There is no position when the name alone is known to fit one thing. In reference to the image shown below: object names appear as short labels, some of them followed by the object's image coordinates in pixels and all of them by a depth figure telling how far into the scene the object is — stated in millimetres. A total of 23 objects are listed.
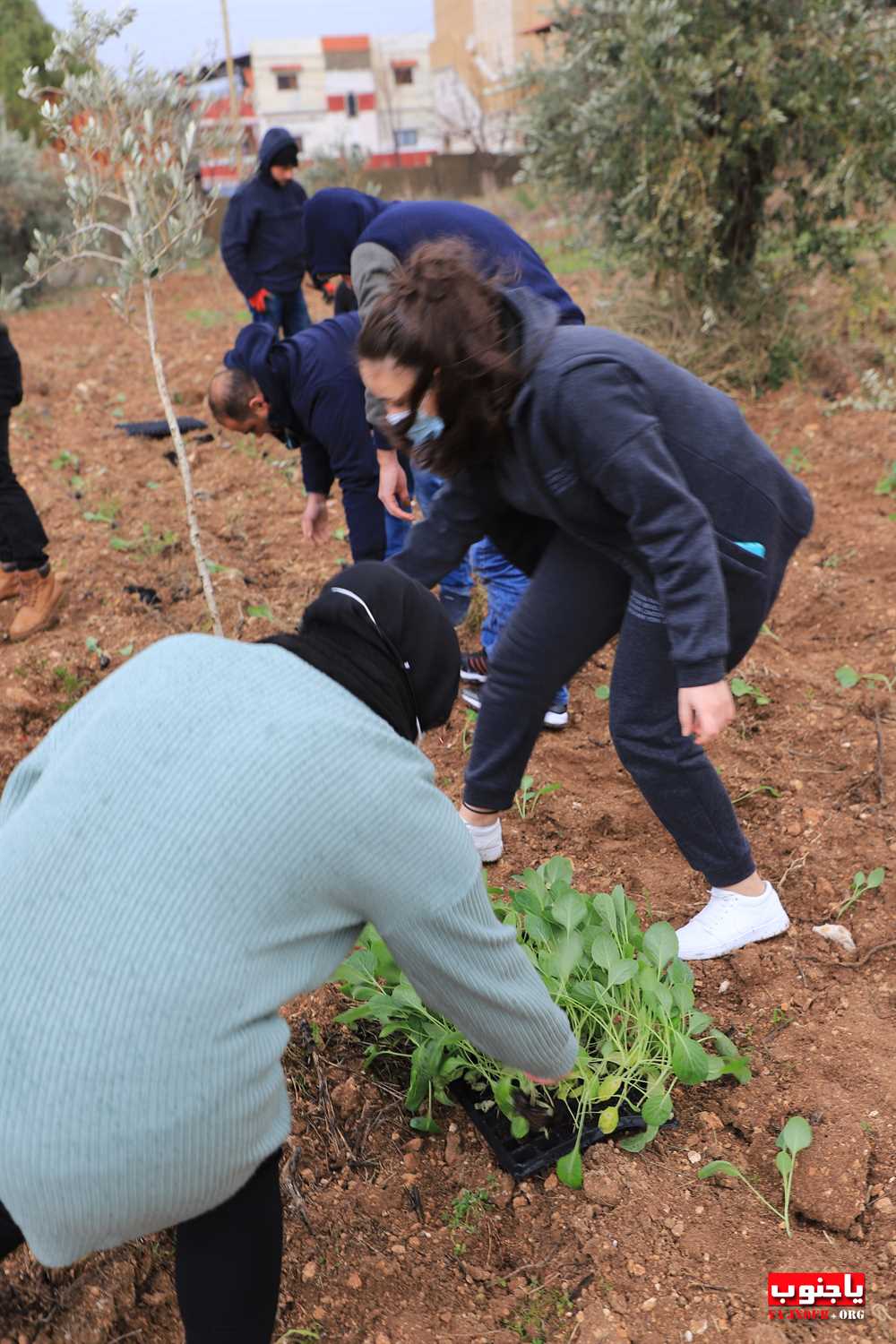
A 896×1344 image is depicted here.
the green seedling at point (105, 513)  5512
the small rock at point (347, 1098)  2168
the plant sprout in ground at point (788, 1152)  1909
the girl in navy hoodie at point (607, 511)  1812
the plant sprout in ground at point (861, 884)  2615
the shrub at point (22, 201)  14328
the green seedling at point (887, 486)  5219
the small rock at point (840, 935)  2512
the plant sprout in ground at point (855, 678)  3611
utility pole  14741
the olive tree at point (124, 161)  3131
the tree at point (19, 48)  19734
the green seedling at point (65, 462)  6449
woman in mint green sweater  1151
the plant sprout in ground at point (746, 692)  3543
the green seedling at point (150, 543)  5098
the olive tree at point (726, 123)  5879
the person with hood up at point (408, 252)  2768
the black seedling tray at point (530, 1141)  1982
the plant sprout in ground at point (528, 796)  3078
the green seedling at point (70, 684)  3955
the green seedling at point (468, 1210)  1936
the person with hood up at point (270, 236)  6445
